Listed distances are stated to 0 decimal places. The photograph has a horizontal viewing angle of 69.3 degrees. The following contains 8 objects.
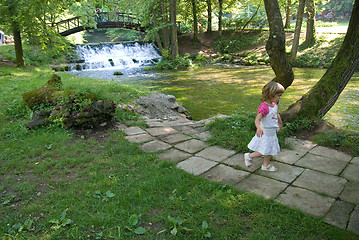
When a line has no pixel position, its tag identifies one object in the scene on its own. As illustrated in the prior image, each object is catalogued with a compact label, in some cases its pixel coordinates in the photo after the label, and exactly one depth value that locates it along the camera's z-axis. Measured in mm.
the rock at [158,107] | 6766
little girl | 3357
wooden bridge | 23547
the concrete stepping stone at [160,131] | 5059
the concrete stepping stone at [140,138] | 4602
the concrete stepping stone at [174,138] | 4668
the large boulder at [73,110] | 4980
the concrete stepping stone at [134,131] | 4964
